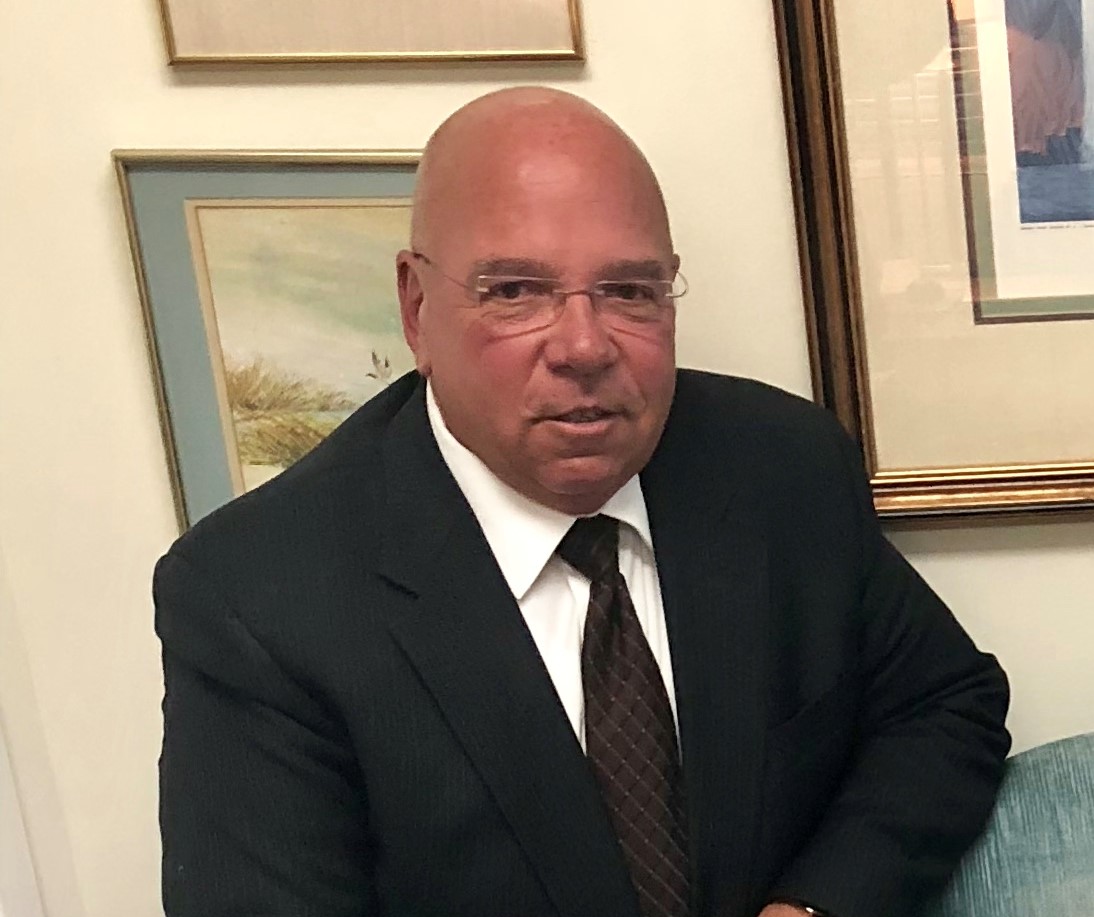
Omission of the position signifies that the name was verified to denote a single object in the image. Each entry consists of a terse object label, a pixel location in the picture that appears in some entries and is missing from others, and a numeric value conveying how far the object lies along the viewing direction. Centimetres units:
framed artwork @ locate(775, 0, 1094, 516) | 117
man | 99
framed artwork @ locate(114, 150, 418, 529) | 124
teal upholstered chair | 110
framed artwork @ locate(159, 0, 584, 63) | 119
